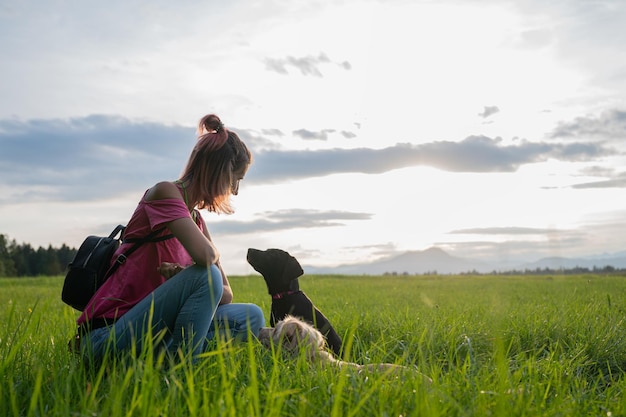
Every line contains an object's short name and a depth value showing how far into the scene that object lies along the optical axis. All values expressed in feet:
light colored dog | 12.29
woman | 12.03
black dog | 18.79
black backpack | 12.75
